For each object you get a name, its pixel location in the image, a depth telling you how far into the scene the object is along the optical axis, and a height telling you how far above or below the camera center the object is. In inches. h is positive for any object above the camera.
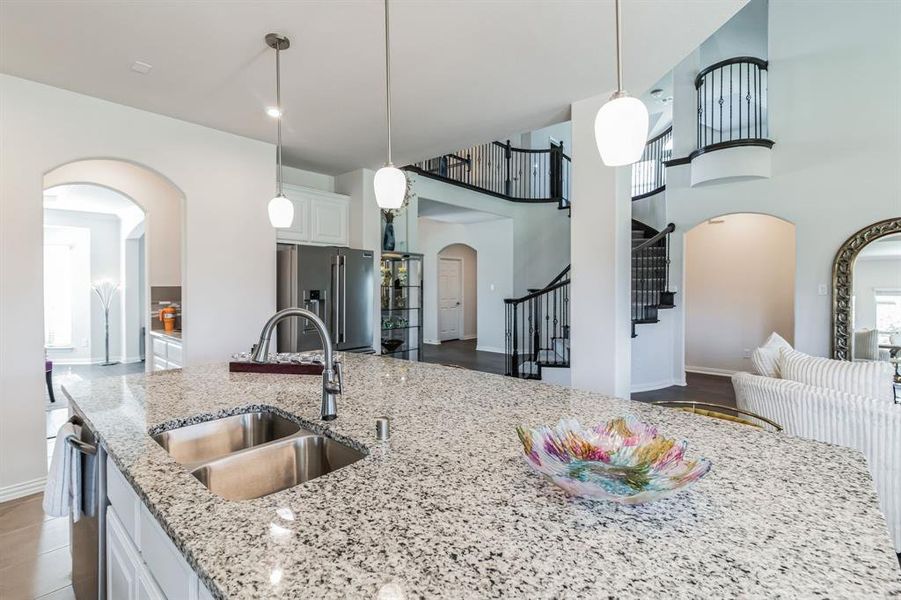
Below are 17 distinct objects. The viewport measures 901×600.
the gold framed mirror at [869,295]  169.0 +1.1
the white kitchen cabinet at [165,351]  151.1 -20.2
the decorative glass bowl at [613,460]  30.7 -13.0
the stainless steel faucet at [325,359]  54.6 -8.2
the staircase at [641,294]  199.3 +2.0
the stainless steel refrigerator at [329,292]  161.9 +2.6
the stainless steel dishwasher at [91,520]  53.6 -29.0
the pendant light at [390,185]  71.4 +19.2
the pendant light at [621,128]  53.0 +21.6
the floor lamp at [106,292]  293.6 +4.8
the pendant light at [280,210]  98.0 +20.4
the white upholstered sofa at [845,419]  76.0 -23.5
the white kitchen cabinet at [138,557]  33.6 -23.9
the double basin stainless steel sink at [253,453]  48.3 -19.6
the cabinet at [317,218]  172.2 +34.7
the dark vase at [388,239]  230.8 +32.6
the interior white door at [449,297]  381.7 +1.3
